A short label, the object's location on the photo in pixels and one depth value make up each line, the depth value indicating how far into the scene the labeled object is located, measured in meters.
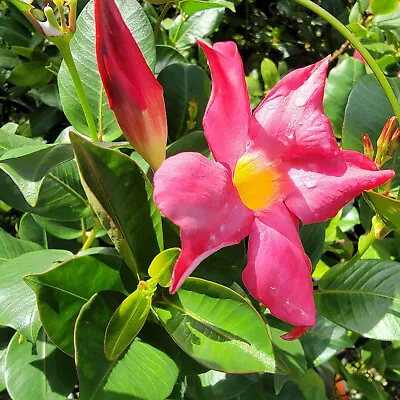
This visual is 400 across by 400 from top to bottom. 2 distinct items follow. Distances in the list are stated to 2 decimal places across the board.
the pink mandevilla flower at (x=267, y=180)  0.15
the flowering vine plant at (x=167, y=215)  0.16
